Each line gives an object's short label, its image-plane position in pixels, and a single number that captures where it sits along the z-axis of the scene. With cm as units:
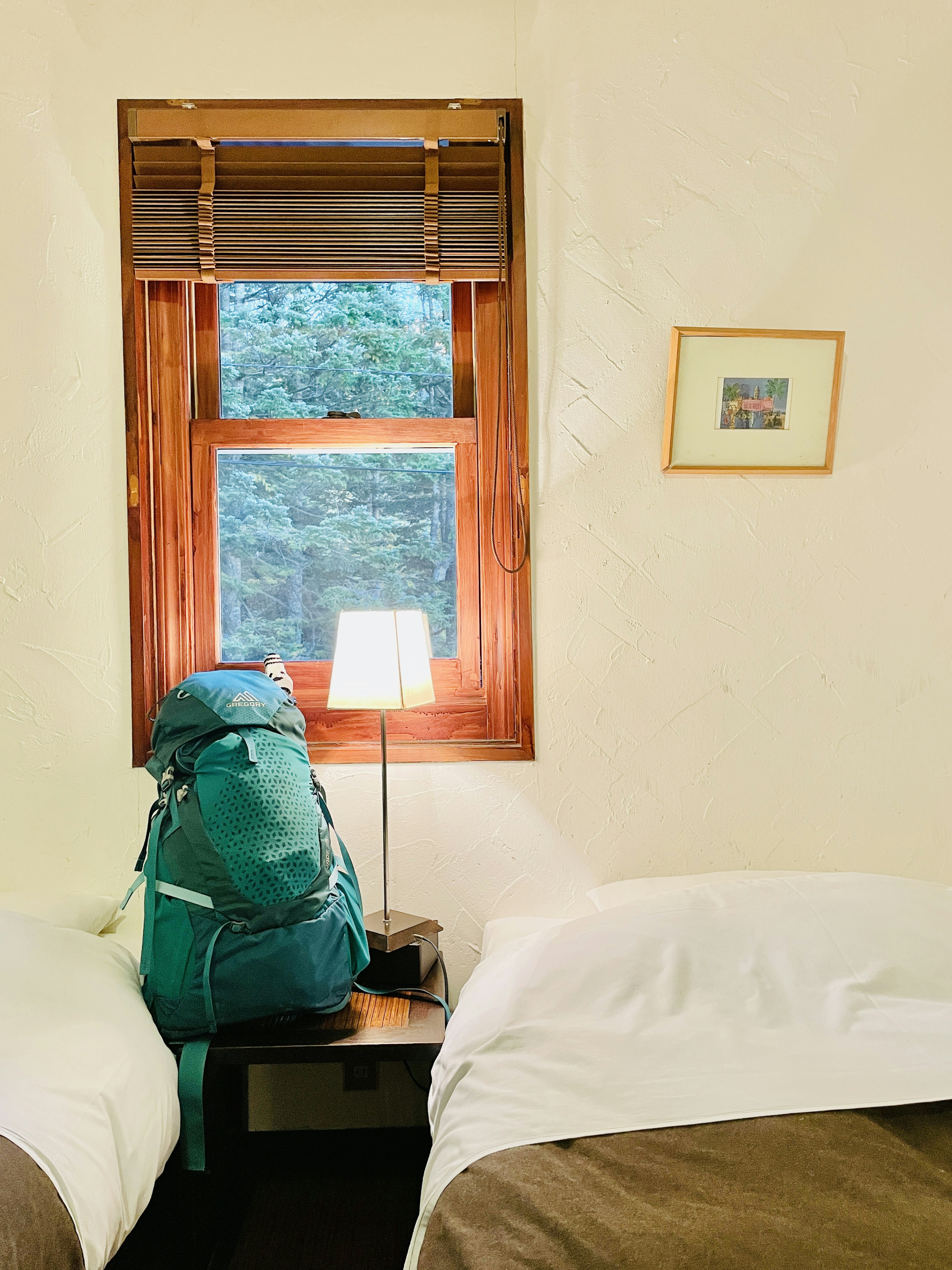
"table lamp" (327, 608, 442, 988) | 149
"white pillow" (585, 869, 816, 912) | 158
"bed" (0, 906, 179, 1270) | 89
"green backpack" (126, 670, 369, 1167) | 130
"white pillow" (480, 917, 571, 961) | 154
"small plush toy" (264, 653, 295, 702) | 164
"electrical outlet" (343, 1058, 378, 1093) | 173
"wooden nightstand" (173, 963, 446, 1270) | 129
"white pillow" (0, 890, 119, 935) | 145
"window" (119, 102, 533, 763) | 171
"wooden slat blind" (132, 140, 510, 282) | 171
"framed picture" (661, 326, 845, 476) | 172
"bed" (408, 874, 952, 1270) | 78
